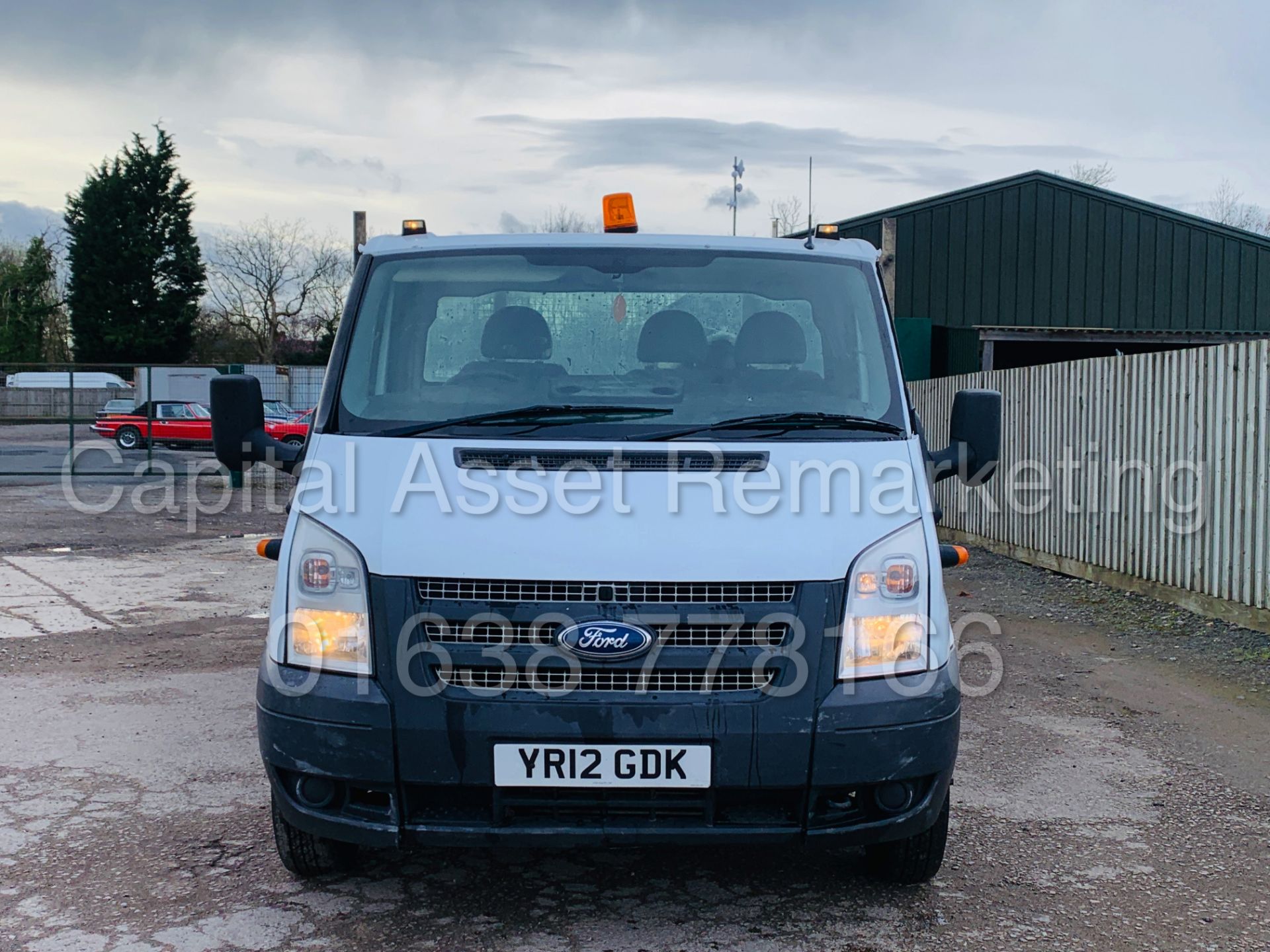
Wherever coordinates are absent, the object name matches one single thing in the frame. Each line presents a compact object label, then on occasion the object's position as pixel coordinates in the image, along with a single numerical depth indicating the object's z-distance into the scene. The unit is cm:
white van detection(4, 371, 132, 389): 4506
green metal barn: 2638
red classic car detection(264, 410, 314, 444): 3151
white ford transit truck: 345
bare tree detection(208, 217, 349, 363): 6806
